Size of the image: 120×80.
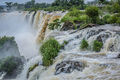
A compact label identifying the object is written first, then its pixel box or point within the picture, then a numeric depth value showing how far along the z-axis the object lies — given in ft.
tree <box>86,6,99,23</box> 68.84
